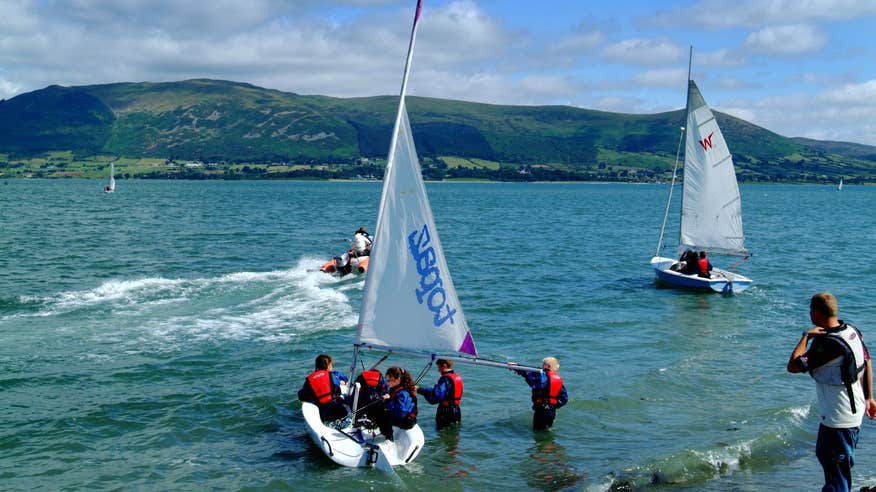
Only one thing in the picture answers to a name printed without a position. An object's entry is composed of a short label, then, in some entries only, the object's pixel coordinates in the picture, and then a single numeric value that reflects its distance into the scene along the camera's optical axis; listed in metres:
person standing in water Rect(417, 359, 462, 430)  16.32
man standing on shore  9.13
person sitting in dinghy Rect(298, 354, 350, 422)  16.02
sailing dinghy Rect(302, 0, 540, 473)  14.46
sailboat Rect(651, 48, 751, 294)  37.44
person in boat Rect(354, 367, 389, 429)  15.48
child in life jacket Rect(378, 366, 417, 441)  14.88
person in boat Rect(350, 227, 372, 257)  43.66
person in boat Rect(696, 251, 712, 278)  36.94
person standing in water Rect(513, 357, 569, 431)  16.55
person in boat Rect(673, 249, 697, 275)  37.07
